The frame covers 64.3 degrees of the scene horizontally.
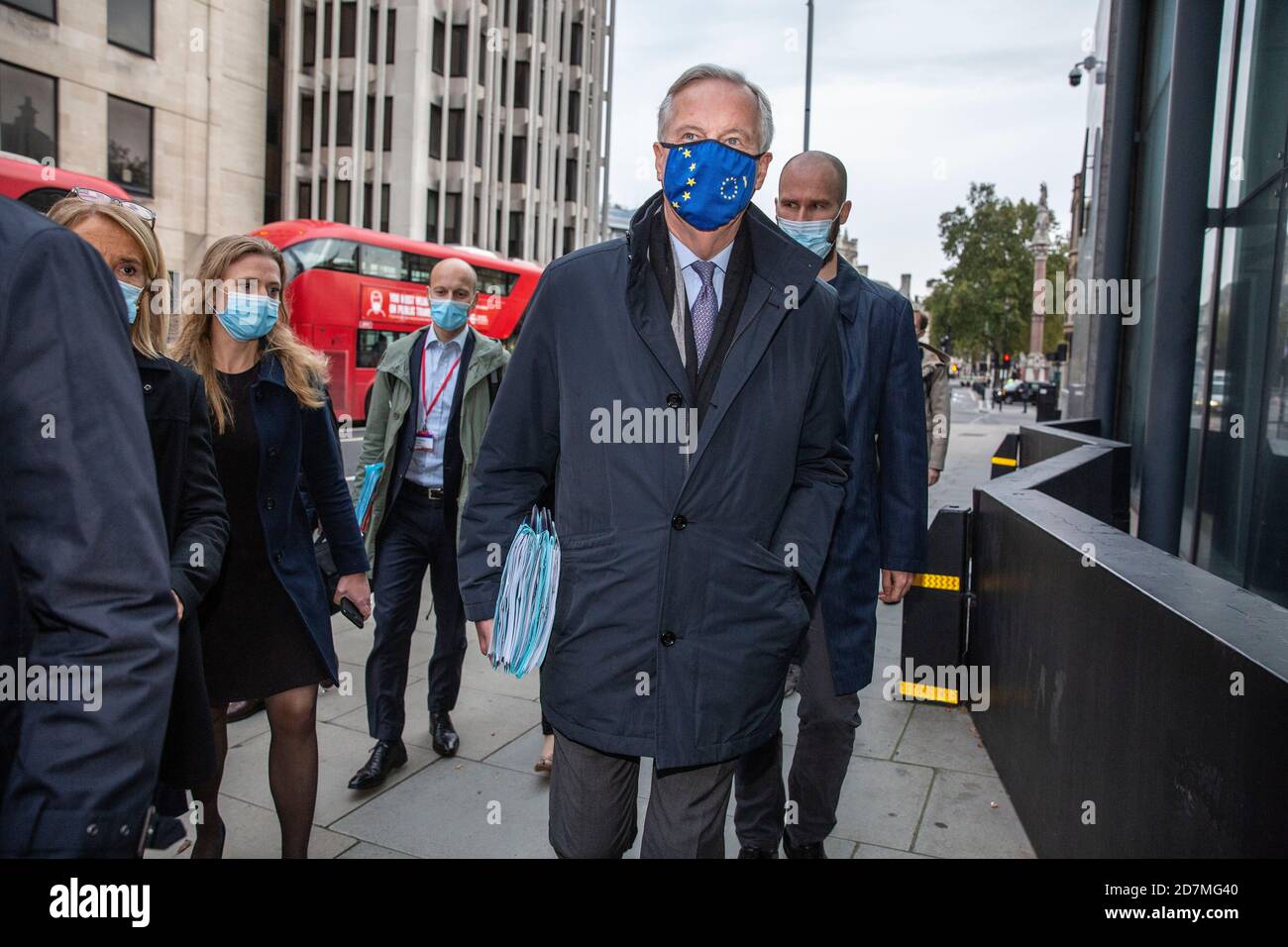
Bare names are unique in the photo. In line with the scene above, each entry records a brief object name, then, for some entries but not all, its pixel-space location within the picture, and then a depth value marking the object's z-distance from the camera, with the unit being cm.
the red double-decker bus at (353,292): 1970
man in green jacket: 417
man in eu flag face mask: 213
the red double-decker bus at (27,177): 1326
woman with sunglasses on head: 229
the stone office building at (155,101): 2295
